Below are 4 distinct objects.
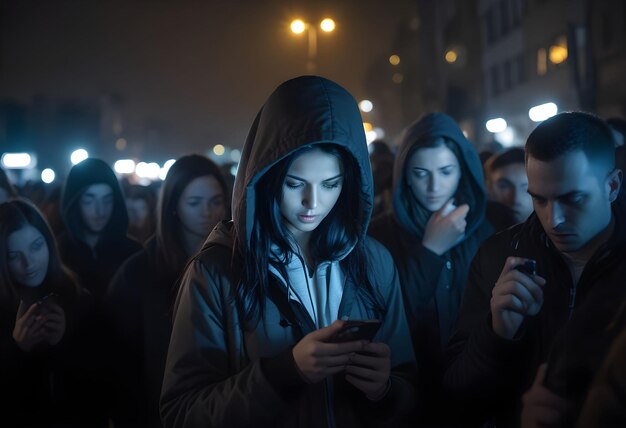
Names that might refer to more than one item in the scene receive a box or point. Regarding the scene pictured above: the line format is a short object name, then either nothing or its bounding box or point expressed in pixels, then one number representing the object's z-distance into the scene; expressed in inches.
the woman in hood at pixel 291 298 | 86.7
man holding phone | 79.9
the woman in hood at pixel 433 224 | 154.2
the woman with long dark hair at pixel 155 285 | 162.2
